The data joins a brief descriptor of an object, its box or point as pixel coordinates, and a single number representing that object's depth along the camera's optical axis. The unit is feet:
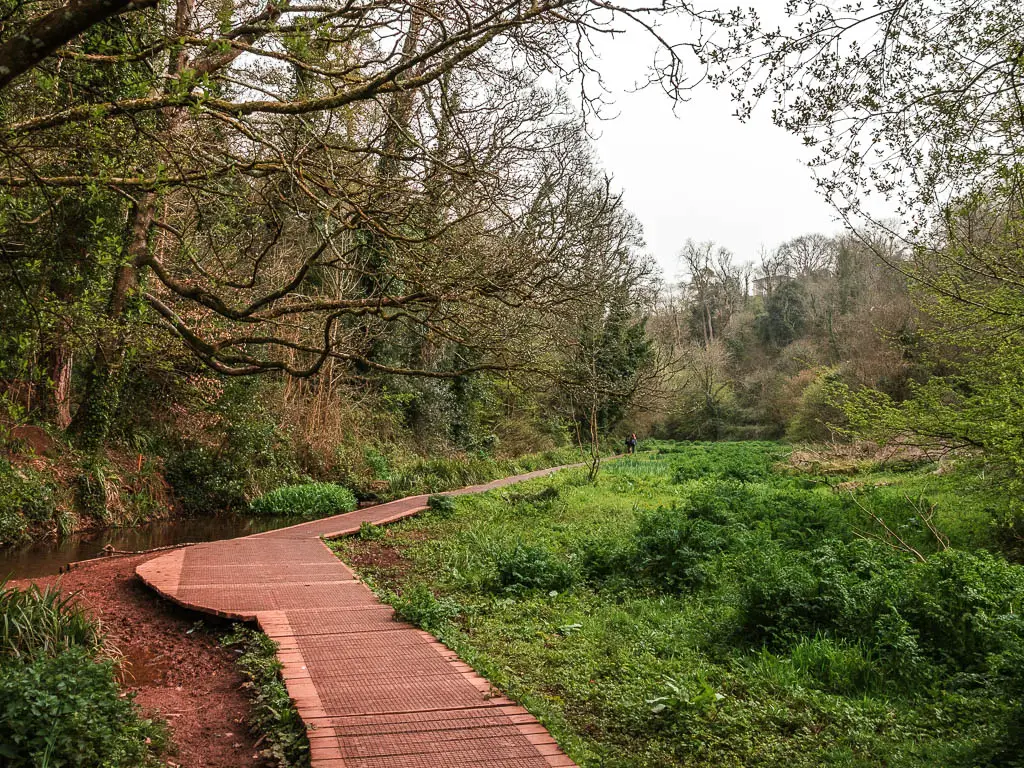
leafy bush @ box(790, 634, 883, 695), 15.54
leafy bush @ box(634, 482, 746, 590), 24.04
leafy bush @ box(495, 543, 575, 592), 23.84
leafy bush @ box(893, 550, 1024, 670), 16.38
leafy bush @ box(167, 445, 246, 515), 43.45
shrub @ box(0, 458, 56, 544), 30.04
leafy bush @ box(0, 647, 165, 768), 10.07
